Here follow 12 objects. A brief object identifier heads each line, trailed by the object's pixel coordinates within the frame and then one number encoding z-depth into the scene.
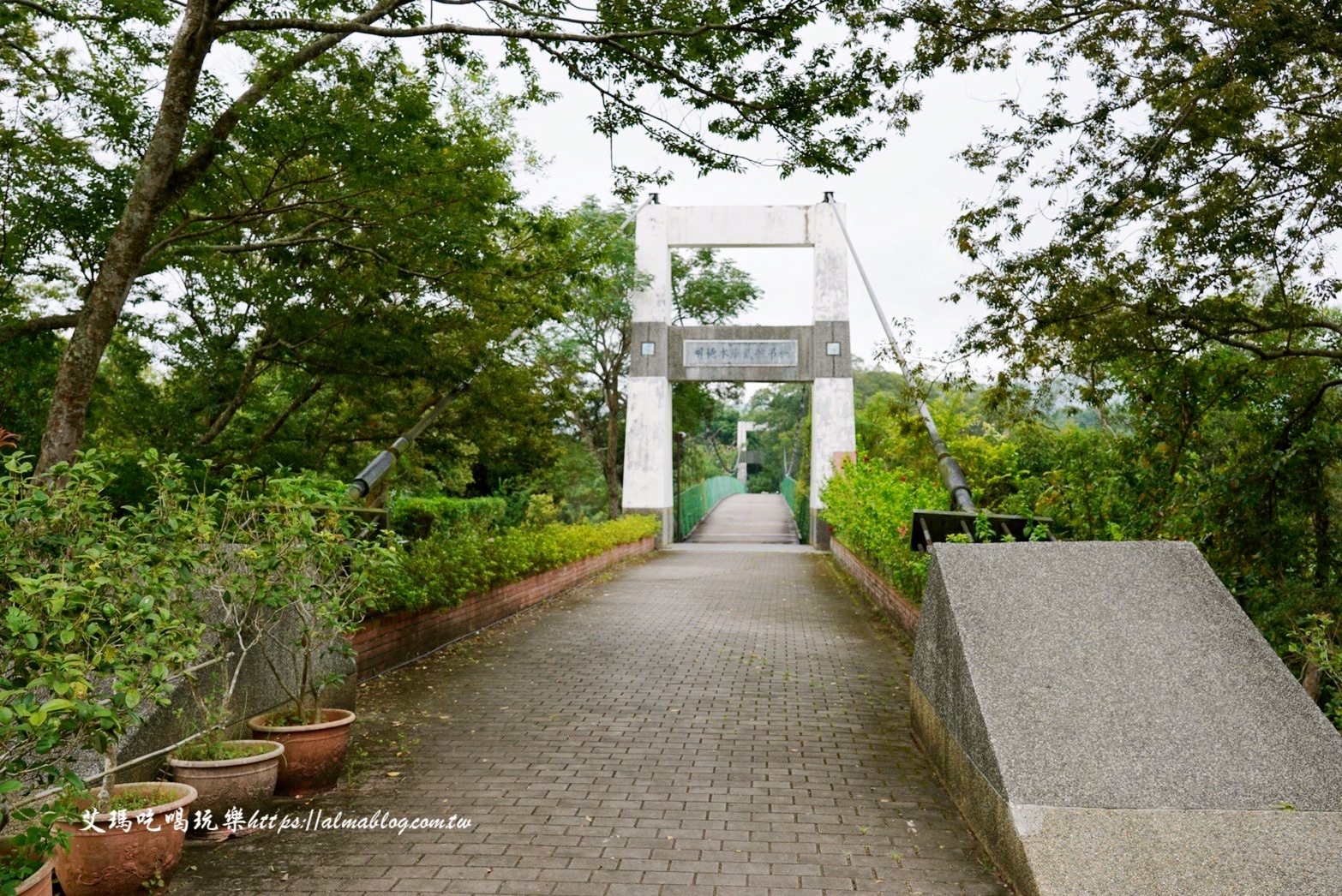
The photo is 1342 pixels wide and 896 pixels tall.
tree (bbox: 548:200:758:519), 22.09
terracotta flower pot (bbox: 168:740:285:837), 3.91
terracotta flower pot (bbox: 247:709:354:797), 4.41
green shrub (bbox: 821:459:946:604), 8.96
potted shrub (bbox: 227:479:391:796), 4.33
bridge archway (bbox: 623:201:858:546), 22.66
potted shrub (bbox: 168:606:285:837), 3.91
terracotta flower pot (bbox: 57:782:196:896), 3.17
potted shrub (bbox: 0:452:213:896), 2.56
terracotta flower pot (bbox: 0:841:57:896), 2.53
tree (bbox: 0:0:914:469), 6.03
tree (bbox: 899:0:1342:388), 5.78
